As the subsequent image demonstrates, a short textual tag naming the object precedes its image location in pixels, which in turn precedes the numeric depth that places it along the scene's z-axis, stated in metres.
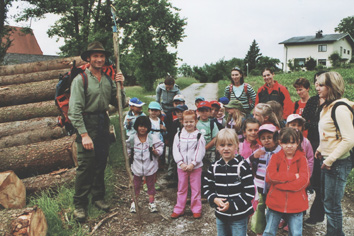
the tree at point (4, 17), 15.24
